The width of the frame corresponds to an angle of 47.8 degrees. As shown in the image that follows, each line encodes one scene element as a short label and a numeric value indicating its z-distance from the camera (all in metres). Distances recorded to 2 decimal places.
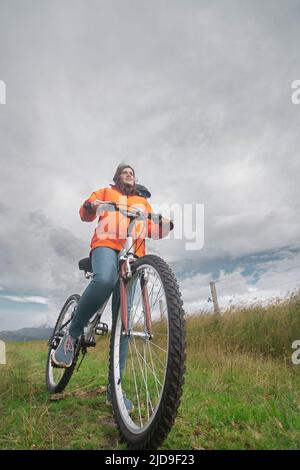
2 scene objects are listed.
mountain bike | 1.96
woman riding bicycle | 3.18
